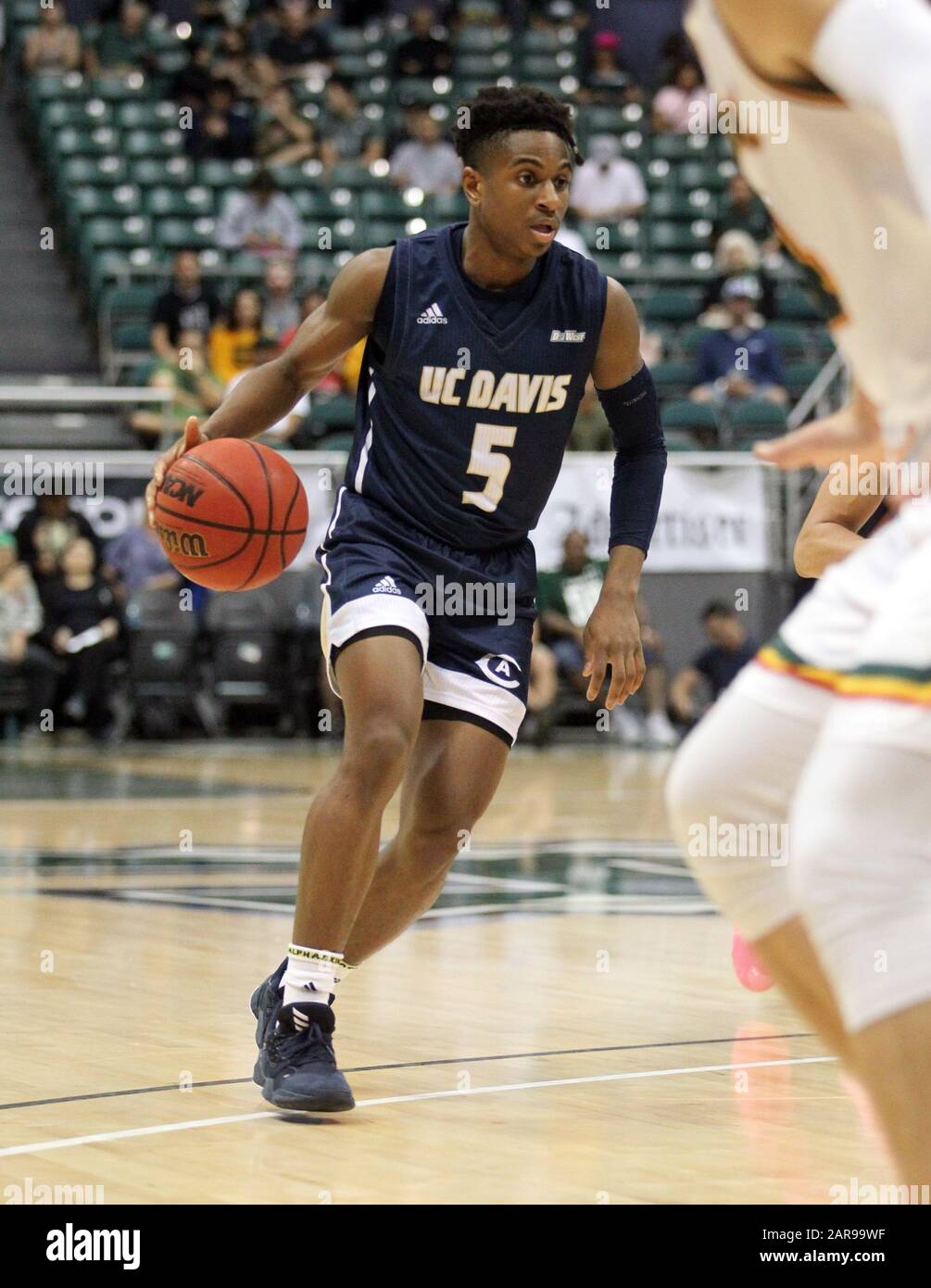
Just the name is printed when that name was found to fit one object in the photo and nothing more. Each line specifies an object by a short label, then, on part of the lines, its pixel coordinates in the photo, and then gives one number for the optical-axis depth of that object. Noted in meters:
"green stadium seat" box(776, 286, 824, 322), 17.84
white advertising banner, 14.77
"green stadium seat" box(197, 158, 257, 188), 18.02
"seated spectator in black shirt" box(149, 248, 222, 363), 15.67
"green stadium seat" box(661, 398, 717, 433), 15.60
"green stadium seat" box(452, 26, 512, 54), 20.30
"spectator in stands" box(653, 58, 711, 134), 19.88
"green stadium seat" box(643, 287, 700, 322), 17.27
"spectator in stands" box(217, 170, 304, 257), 17.12
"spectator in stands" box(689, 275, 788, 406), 16.02
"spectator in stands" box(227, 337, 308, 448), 14.93
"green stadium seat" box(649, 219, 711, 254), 18.27
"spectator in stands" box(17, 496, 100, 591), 14.28
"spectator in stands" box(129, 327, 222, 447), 15.01
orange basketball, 4.73
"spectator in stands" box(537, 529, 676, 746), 14.58
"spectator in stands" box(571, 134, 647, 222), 18.34
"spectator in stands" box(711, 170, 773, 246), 18.22
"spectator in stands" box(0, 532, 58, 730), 13.98
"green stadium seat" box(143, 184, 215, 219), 17.58
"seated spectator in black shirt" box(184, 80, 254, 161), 18.34
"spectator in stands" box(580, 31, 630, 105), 20.28
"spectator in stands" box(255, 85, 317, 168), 18.59
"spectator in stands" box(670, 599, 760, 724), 14.30
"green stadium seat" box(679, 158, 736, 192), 19.17
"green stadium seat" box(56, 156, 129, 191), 17.62
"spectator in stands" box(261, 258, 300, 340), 15.72
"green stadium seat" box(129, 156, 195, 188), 17.84
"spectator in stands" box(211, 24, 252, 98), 19.06
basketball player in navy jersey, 4.52
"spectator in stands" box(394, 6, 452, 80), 19.67
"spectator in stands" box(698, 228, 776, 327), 17.00
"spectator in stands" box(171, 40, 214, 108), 18.83
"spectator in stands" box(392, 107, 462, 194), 18.06
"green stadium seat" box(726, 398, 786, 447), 15.63
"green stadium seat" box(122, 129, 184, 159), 18.14
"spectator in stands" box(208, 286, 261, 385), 15.11
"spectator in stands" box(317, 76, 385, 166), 18.97
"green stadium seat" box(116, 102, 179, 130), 18.36
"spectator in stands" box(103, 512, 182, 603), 14.59
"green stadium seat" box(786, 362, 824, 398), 16.67
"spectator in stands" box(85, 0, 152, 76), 19.27
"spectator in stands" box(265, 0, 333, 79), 19.67
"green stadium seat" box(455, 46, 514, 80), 19.94
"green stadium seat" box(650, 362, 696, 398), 16.27
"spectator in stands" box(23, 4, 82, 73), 18.92
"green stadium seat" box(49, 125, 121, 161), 17.95
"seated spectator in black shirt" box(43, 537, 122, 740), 14.14
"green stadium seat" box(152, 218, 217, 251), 17.41
